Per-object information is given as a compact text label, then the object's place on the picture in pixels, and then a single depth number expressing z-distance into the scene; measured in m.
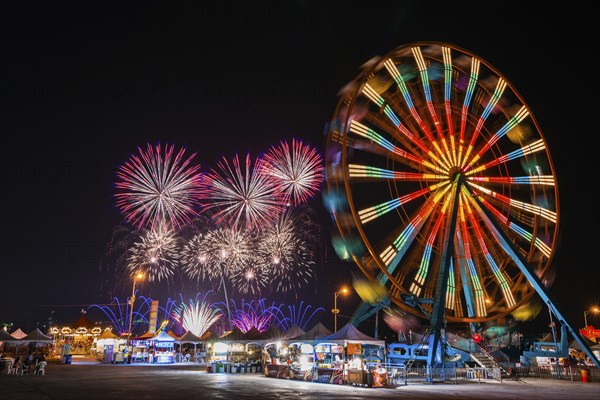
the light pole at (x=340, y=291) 37.28
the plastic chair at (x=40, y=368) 25.06
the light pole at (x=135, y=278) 40.06
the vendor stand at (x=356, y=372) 20.36
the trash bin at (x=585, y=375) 23.64
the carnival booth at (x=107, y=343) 44.04
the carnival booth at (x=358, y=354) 20.50
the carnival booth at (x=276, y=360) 24.98
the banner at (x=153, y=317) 54.69
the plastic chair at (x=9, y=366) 26.36
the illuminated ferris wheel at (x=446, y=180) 27.25
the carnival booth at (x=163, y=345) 42.69
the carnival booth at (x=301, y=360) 23.77
